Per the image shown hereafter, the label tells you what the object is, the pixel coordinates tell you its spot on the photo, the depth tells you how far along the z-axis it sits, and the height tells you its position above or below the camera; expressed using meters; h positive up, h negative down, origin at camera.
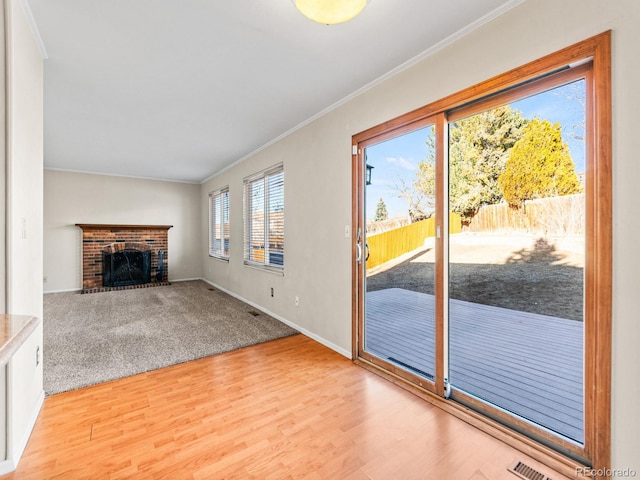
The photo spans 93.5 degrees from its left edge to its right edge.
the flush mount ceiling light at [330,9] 1.43 +1.13
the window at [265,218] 4.20 +0.32
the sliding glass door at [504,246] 1.47 -0.05
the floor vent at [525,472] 1.46 -1.15
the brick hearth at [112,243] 6.11 -0.07
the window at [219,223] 6.04 +0.34
